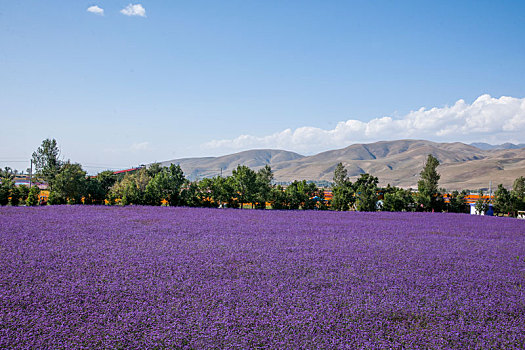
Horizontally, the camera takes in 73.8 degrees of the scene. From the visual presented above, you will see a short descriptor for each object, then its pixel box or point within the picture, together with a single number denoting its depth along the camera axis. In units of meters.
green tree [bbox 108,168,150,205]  29.96
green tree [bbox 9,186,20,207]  27.50
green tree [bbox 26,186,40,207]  27.45
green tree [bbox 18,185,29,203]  28.28
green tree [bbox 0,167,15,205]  27.45
